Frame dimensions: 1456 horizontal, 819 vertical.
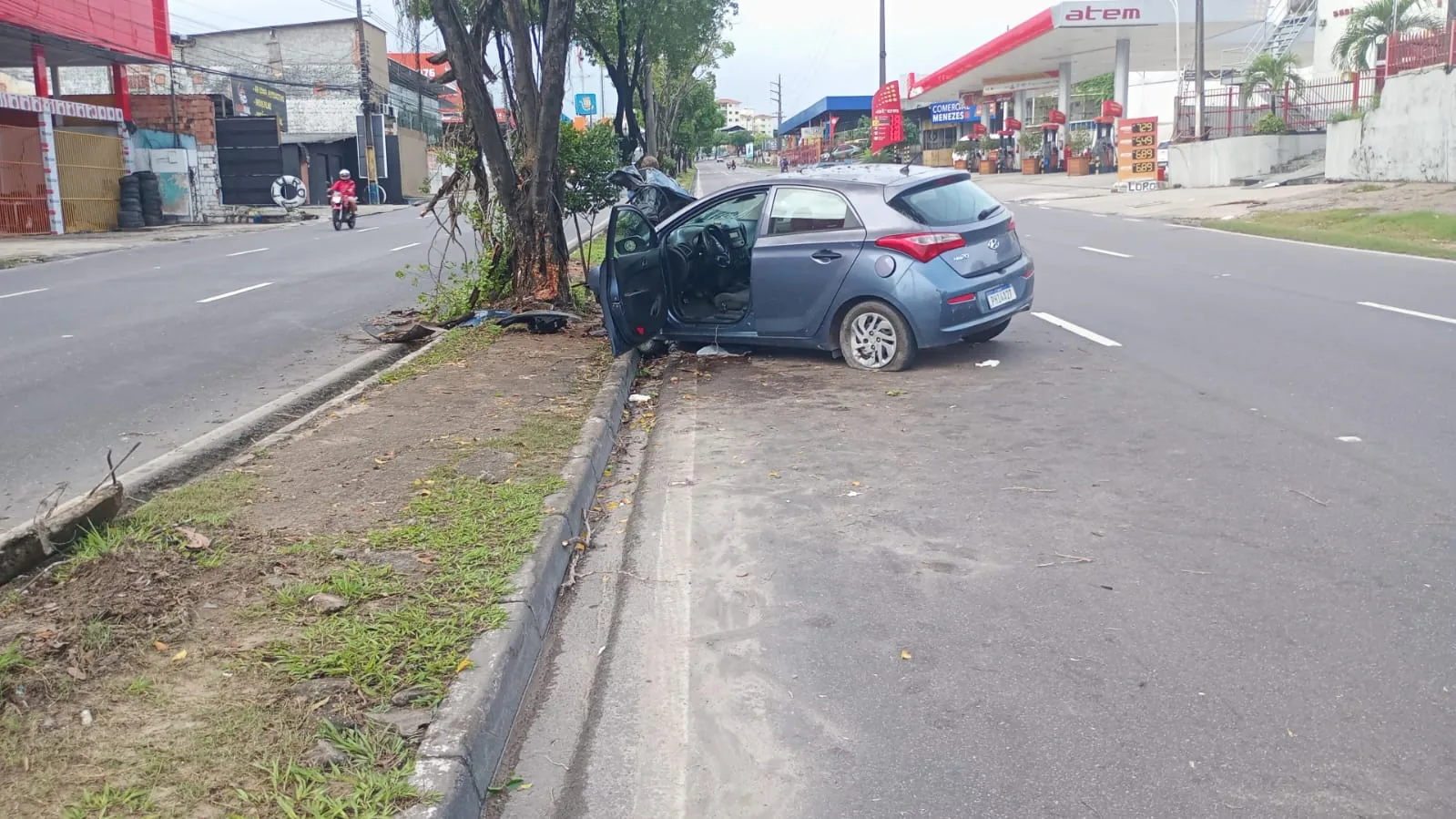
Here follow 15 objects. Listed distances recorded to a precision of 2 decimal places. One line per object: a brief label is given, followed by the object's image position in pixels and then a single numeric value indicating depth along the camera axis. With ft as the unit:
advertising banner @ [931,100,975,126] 229.86
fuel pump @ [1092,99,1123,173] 165.89
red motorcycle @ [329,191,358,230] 100.22
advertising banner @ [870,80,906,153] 176.65
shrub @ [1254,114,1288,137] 112.57
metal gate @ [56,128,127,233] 101.81
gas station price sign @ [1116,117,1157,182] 125.70
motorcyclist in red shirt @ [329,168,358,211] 99.81
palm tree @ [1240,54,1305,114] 117.60
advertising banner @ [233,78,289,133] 155.84
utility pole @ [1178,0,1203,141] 111.45
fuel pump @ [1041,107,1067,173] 183.30
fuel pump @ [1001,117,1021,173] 200.74
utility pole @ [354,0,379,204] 153.69
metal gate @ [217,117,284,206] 135.54
